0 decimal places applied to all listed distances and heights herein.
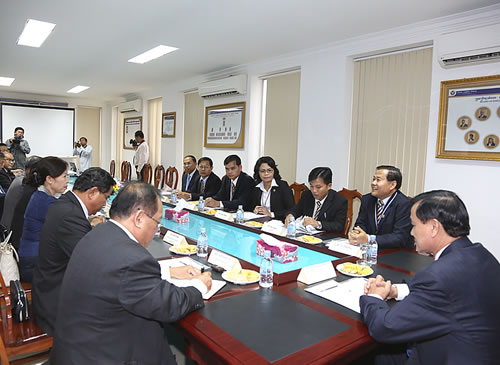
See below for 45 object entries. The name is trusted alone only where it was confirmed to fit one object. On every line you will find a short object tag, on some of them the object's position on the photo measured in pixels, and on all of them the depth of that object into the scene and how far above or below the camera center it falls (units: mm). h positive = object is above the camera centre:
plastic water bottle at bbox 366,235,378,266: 1984 -517
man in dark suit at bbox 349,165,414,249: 2385 -370
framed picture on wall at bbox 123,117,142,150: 9531 +626
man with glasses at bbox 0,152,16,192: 4492 -321
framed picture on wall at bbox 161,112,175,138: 7934 +622
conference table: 1086 -581
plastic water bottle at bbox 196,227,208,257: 2000 -512
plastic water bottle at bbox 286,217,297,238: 2542 -514
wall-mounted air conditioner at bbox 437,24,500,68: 3225 +1098
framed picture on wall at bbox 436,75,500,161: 3307 +443
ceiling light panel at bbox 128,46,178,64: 5069 +1472
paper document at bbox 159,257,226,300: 1472 -562
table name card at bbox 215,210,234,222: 3036 -529
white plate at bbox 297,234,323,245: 2348 -546
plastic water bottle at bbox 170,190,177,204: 3937 -509
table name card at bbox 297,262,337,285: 1661 -540
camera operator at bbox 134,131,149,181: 8719 -96
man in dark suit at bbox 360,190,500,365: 1136 -483
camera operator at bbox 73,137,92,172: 10117 -72
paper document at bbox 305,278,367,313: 1453 -572
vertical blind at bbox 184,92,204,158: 7189 +617
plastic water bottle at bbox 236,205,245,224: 2988 -501
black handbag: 1809 -788
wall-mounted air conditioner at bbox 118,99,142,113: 9153 +1182
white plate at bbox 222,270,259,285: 1612 -567
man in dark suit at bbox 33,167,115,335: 1753 -506
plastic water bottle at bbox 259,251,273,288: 1605 -524
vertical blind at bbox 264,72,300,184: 5293 +552
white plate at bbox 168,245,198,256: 2019 -557
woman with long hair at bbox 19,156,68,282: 2256 -503
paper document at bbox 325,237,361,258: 2135 -538
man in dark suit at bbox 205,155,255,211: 4098 -335
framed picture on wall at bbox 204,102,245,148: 6035 +525
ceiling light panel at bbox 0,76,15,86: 7873 +1487
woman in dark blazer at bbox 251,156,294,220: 3725 -351
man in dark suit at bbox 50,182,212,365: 1136 -498
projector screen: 9906 +611
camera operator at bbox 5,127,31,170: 7488 -46
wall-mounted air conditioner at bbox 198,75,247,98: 5816 +1155
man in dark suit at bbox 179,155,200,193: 4938 -291
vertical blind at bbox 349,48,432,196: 3910 +527
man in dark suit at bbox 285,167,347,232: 2988 -348
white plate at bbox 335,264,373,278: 1766 -556
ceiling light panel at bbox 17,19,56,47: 4180 +1431
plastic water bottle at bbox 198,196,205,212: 3484 -506
